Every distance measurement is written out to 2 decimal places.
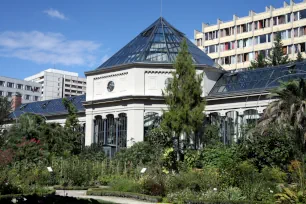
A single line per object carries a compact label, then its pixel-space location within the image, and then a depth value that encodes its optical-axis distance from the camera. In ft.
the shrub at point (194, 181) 70.49
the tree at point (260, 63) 182.59
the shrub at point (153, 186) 73.15
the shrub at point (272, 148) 87.51
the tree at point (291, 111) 83.05
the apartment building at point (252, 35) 228.02
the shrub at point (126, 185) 78.02
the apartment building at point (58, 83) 459.73
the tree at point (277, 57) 178.45
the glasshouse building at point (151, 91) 124.88
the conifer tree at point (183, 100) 108.17
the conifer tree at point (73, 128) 140.05
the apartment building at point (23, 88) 391.45
